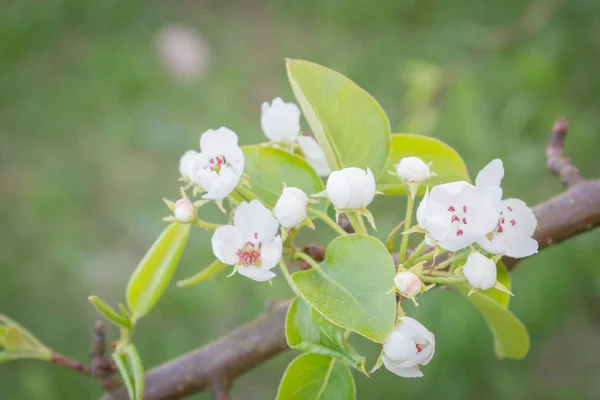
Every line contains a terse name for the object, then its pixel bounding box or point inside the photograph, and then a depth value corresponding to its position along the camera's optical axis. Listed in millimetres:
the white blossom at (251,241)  609
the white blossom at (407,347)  582
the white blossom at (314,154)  657
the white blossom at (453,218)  587
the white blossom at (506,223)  594
